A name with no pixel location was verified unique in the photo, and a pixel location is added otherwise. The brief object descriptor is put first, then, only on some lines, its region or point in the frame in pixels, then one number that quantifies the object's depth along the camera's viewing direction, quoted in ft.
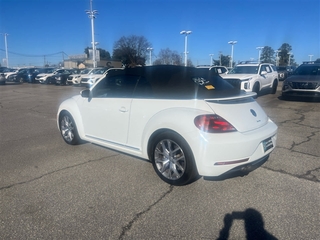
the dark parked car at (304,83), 36.43
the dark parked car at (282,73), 92.11
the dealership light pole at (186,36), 137.43
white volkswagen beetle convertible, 10.73
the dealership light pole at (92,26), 122.20
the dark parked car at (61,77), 89.15
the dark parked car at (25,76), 107.74
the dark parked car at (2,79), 94.77
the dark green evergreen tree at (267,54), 229.25
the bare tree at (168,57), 148.77
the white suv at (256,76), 40.83
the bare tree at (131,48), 151.84
